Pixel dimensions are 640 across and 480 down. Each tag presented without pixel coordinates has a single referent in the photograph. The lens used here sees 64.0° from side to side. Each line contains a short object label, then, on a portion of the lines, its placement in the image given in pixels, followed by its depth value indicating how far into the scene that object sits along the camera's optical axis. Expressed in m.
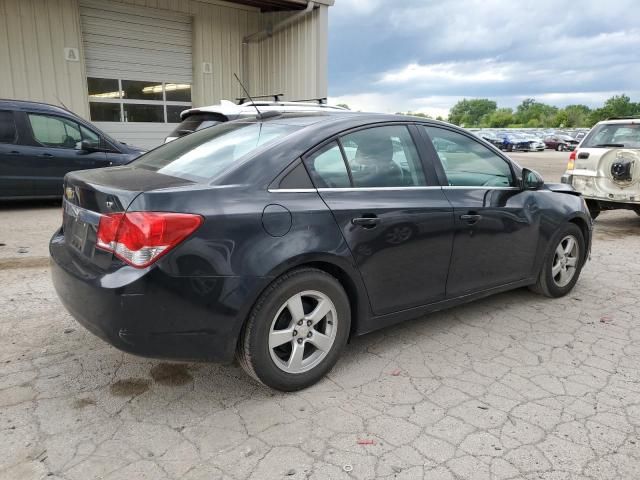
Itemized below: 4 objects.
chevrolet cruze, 2.41
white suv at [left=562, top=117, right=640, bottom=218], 7.30
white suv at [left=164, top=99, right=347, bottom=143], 6.59
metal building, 10.62
